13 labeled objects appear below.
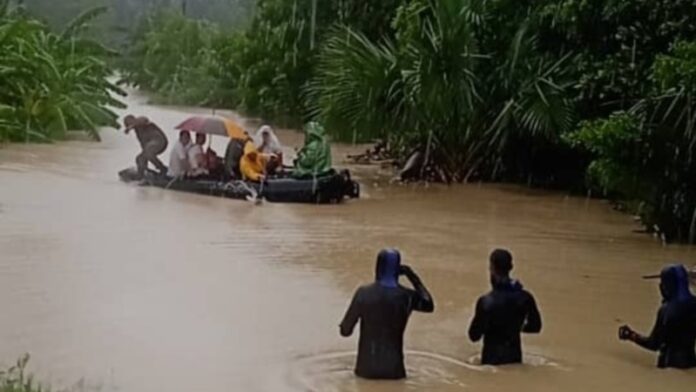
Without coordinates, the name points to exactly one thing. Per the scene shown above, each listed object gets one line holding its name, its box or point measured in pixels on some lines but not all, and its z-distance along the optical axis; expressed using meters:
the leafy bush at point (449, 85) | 21.97
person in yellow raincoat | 19.03
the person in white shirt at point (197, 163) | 19.80
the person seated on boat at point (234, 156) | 19.36
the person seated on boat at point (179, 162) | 19.78
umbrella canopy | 19.88
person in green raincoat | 18.89
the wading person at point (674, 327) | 9.20
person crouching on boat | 20.53
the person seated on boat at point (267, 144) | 19.89
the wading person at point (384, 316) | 8.59
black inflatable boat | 18.83
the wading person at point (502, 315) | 9.07
